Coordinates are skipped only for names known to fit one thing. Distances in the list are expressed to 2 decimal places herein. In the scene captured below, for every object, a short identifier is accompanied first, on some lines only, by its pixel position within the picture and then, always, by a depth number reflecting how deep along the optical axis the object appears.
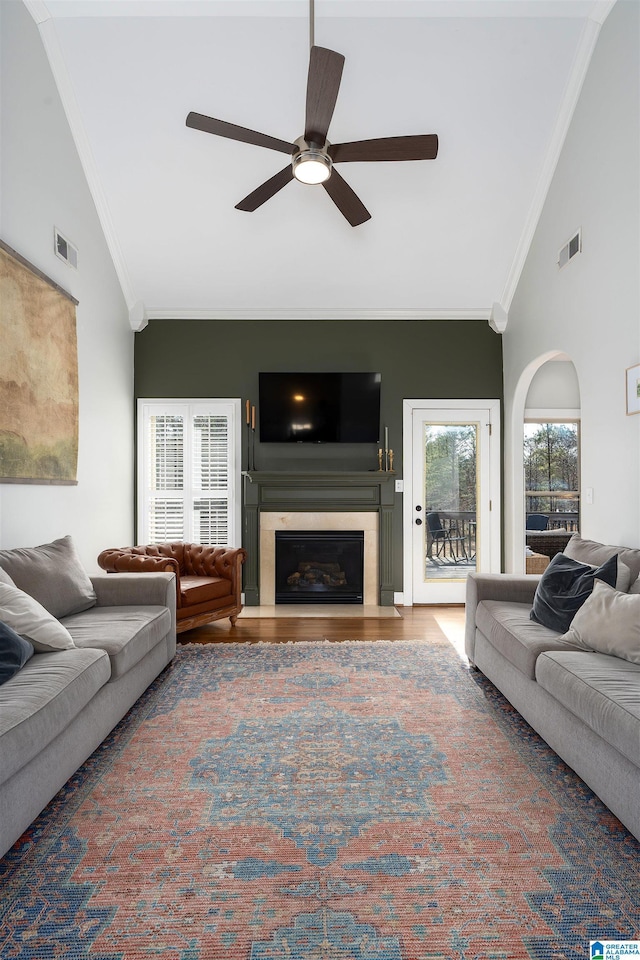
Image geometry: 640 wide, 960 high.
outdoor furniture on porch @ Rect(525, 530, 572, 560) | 6.78
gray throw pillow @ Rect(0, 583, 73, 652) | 2.42
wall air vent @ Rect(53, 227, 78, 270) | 3.86
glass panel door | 5.60
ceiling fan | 2.71
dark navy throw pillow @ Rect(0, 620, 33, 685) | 2.15
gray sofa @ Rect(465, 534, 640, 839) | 1.88
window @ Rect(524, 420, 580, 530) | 7.36
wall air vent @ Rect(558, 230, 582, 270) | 3.88
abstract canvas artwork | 3.19
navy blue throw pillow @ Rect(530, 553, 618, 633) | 2.85
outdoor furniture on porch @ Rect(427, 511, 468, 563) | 5.62
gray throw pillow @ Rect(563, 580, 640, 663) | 2.40
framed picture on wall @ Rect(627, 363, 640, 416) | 3.17
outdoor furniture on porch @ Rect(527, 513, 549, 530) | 7.24
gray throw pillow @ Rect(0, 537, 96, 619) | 2.92
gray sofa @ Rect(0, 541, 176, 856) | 1.79
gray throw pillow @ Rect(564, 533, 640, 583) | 2.84
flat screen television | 5.45
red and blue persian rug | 1.49
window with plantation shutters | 5.54
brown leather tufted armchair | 4.04
